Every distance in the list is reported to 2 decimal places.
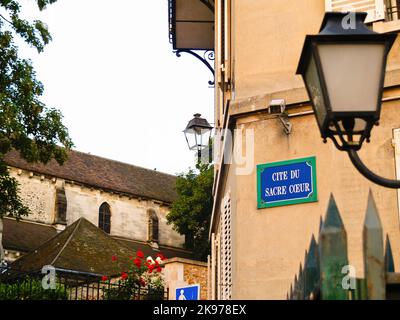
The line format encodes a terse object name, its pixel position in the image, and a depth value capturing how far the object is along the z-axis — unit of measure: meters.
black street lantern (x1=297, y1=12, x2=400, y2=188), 4.08
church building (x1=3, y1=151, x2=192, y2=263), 52.19
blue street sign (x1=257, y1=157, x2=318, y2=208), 8.81
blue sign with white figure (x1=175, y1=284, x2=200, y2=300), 13.91
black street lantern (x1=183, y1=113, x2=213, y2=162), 13.96
